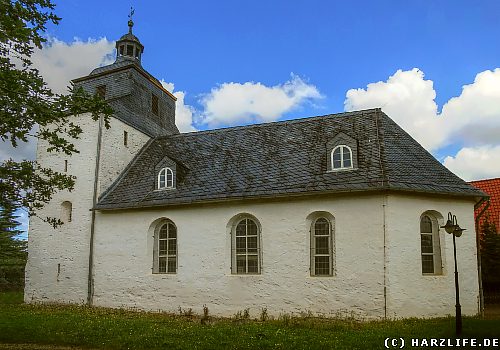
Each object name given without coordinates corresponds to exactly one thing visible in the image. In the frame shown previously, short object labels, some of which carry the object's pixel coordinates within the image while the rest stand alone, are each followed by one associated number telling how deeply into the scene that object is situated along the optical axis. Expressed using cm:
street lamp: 1192
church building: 1587
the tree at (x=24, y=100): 950
